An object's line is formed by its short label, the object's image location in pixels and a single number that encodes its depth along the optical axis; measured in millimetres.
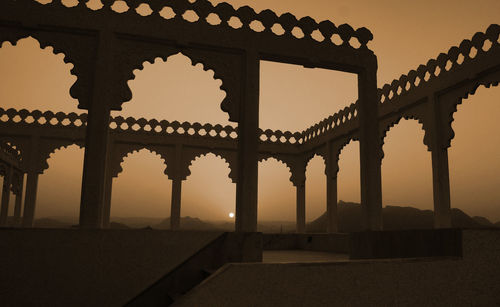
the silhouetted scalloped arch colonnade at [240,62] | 6723
